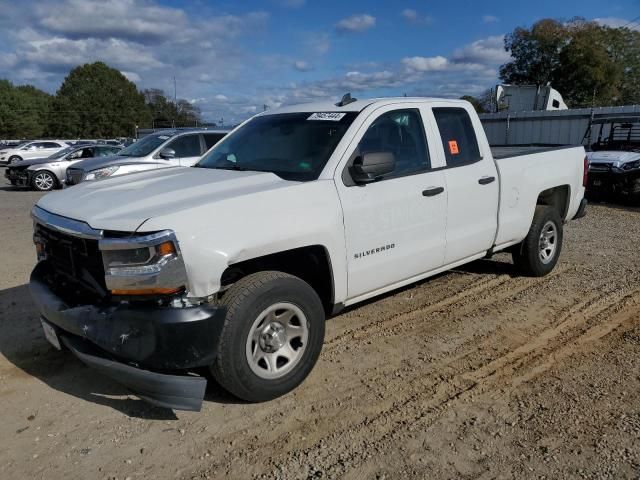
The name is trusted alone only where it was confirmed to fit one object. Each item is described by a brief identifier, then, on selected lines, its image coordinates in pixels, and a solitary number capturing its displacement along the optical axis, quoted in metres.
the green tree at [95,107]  89.94
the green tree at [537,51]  46.50
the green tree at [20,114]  82.25
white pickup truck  3.01
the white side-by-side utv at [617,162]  11.45
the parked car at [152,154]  11.37
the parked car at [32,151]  30.36
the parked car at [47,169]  17.73
